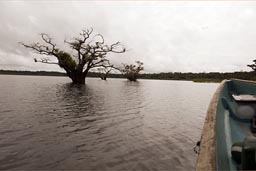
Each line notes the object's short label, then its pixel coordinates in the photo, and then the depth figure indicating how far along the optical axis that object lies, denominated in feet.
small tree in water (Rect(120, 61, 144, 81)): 303.89
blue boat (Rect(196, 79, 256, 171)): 7.82
